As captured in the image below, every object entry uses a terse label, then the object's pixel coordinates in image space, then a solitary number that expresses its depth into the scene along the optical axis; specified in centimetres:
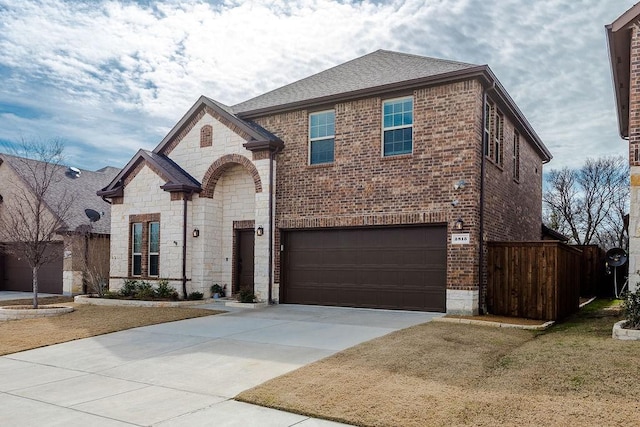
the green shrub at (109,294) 1708
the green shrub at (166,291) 1626
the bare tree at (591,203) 3841
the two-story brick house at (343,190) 1320
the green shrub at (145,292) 1639
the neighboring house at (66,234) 2053
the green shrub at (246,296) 1508
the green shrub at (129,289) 1705
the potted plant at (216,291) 1653
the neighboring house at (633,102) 1003
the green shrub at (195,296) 1620
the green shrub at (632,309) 908
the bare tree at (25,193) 2103
